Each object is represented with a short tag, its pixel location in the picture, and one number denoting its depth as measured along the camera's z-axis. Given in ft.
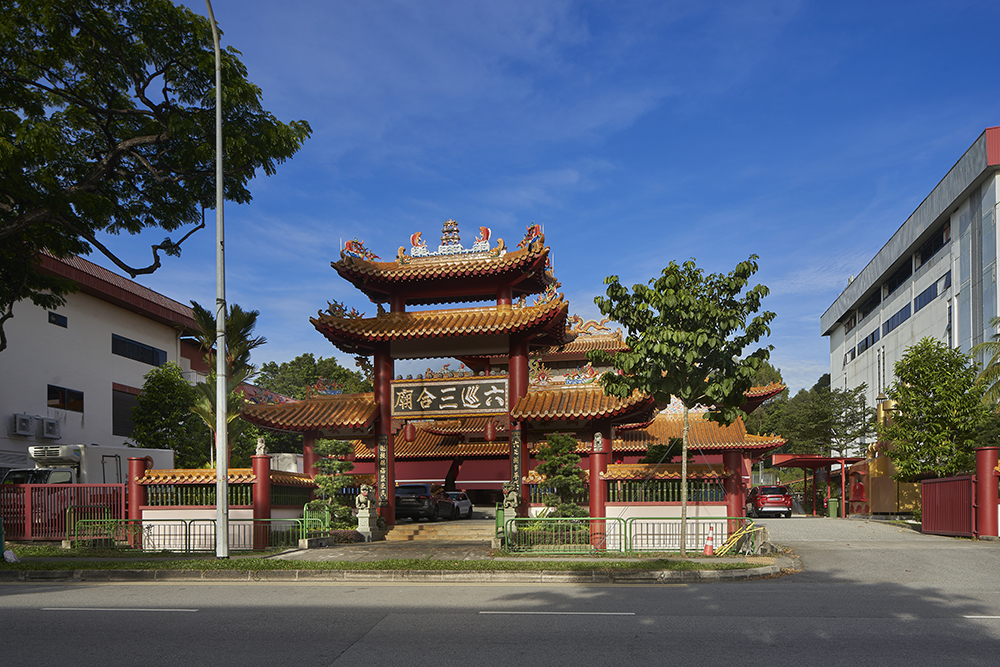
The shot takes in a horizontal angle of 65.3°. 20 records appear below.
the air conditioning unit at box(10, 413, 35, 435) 96.68
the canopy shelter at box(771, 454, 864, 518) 120.37
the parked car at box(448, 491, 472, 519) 112.47
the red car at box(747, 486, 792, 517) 124.98
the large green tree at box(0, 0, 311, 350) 58.75
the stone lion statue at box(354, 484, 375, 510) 73.20
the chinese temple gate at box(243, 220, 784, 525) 75.36
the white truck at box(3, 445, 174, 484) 75.51
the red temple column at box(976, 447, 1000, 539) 71.00
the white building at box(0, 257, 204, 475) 99.71
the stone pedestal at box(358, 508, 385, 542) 72.23
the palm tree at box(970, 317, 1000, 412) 92.06
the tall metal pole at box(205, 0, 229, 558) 53.21
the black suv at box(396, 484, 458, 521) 97.45
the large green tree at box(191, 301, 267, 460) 86.22
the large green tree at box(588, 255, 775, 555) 52.29
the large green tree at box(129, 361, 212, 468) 110.42
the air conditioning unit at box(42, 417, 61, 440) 101.09
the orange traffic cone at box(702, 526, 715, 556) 56.18
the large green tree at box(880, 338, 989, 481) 89.56
